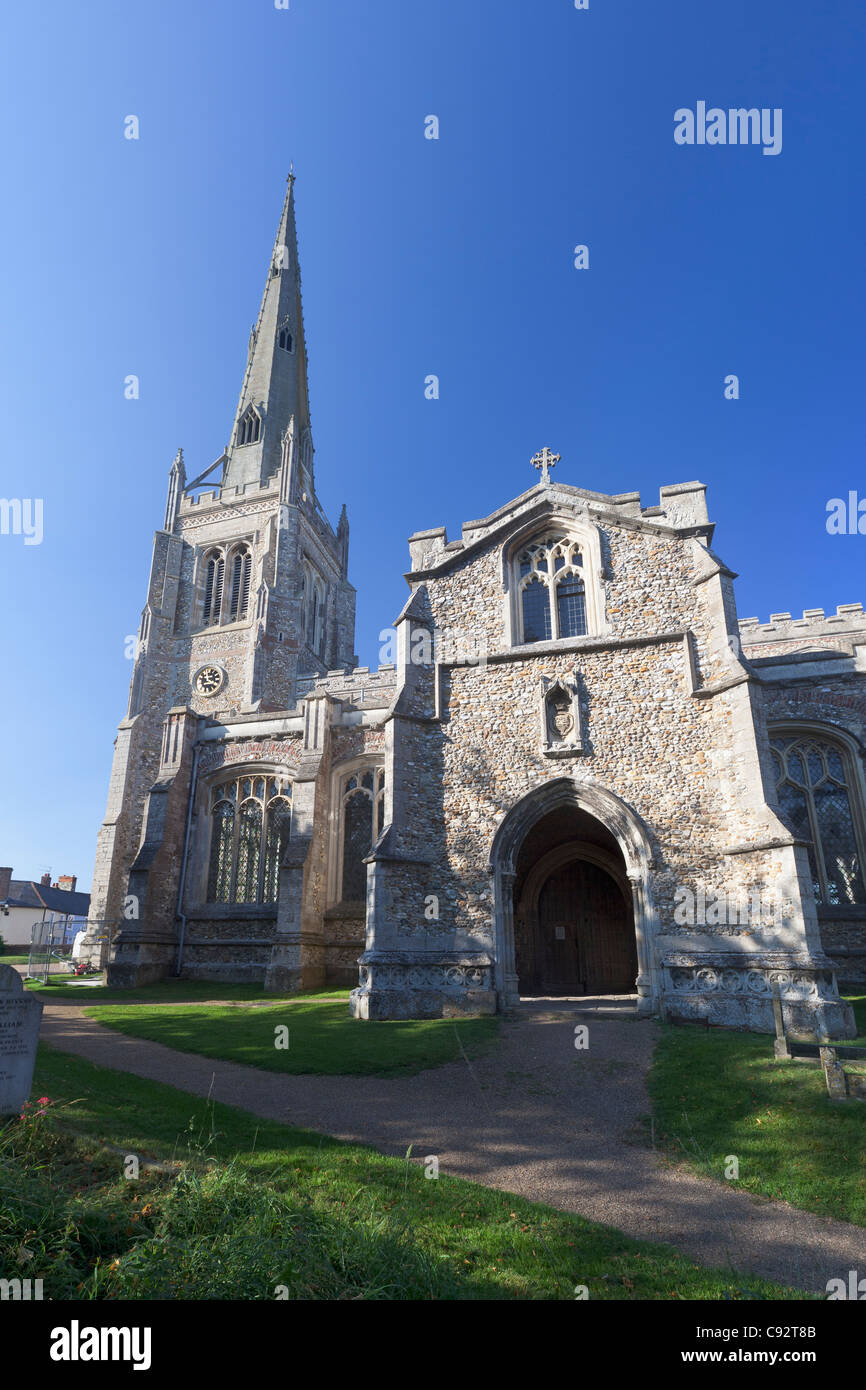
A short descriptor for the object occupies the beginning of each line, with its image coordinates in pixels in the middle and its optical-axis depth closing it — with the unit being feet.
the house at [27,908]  146.48
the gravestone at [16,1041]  21.65
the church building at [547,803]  42.88
